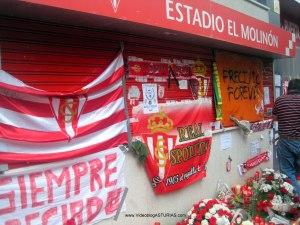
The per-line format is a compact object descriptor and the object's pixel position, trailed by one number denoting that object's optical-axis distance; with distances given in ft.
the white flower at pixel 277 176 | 12.06
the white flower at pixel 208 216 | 9.12
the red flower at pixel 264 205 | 10.93
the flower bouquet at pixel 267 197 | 11.02
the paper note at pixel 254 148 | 14.79
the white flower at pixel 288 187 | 11.57
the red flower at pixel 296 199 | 11.74
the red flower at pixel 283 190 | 11.53
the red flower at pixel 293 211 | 11.32
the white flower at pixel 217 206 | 9.40
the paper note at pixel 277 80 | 17.38
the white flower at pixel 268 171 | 12.43
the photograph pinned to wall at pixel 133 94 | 9.01
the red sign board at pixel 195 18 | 7.06
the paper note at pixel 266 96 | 16.24
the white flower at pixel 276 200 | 11.11
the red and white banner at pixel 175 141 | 9.35
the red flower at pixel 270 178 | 12.06
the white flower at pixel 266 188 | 11.43
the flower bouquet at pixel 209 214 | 8.97
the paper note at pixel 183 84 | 10.82
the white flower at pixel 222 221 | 8.91
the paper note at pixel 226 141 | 12.79
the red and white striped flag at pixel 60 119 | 6.52
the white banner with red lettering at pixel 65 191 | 6.55
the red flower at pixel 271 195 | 11.30
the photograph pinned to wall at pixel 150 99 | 9.42
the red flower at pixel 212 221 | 8.86
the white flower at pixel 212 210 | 9.25
